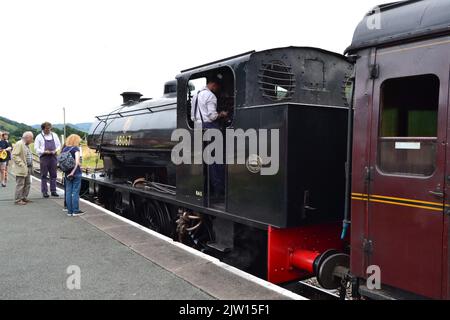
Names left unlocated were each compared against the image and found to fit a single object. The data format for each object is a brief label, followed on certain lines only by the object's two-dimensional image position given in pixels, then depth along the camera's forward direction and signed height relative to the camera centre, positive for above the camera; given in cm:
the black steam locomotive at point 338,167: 303 -19
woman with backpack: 775 -53
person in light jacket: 927 -58
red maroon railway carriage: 294 -2
